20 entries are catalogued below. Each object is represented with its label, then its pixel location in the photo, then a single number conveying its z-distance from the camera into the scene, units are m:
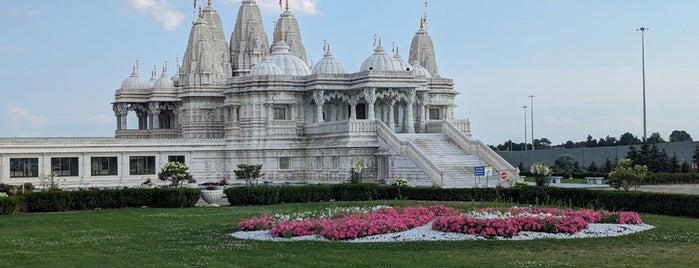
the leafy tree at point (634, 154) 56.88
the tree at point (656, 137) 73.14
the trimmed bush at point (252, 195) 35.12
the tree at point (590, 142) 106.25
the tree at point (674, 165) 55.03
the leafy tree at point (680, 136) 99.31
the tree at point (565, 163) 67.12
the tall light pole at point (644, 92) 60.87
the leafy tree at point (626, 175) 34.46
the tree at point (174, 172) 45.38
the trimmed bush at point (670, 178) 48.94
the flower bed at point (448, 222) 20.92
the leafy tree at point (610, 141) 103.50
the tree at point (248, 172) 47.78
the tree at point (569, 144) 113.75
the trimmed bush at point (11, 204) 30.69
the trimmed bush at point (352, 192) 36.77
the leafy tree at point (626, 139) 103.07
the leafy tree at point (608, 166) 61.23
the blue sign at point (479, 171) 41.53
